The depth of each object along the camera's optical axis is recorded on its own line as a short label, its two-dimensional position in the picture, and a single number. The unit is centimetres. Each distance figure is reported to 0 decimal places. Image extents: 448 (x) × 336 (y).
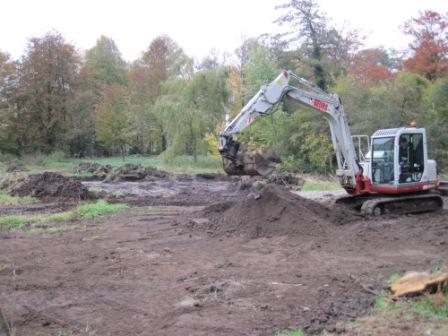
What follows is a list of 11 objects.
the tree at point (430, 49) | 3509
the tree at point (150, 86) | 4612
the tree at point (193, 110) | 3372
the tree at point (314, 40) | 3259
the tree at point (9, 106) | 4247
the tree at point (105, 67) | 5528
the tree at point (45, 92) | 4350
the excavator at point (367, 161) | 1203
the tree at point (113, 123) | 4372
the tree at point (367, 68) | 3725
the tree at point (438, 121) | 2344
